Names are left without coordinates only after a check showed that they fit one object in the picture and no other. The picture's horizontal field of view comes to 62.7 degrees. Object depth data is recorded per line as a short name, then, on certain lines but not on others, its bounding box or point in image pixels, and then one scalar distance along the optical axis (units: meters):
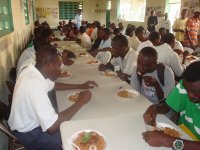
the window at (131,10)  7.57
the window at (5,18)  2.19
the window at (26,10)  4.40
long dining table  0.94
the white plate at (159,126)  1.03
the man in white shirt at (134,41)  3.84
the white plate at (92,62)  2.59
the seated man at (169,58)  2.40
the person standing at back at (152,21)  6.13
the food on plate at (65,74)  2.07
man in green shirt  0.90
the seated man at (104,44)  3.35
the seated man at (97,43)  4.09
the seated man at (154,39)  2.84
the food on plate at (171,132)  0.99
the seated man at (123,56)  2.18
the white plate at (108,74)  2.03
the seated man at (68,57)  2.55
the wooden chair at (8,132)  1.14
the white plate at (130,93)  1.44
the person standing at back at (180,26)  4.77
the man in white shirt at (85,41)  4.51
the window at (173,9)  5.61
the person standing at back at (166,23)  5.55
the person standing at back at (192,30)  4.11
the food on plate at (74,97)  1.44
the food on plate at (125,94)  1.49
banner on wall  10.51
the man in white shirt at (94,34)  5.36
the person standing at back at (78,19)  8.36
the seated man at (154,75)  1.57
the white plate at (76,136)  0.88
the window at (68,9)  10.62
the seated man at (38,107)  1.11
